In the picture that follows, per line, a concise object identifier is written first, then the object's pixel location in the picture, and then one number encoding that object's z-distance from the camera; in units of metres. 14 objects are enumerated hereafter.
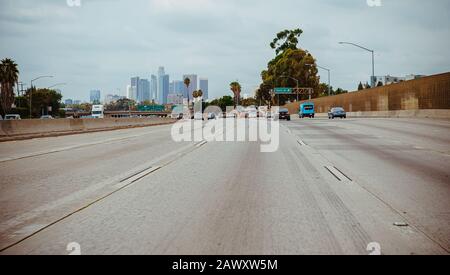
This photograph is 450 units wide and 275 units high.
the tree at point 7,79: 88.19
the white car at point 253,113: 76.21
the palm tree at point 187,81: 125.99
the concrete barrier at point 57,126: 25.70
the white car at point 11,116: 59.56
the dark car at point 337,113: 56.81
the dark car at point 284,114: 59.25
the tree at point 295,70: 119.81
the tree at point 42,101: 133.75
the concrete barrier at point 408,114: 38.28
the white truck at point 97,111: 84.88
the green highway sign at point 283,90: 120.19
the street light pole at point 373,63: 48.25
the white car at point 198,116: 69.94
